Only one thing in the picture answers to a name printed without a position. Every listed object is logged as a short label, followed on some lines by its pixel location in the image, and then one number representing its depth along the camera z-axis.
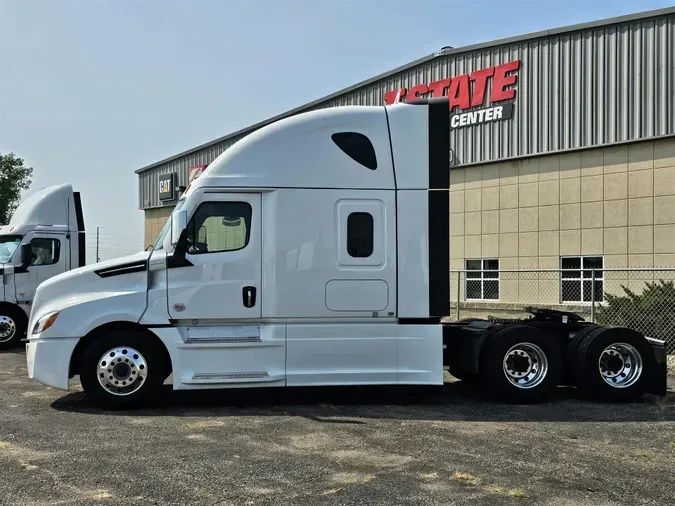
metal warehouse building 16.89
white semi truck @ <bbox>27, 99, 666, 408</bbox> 8.01
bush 12.69
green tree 49.72
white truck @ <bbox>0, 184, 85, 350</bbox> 14.12
